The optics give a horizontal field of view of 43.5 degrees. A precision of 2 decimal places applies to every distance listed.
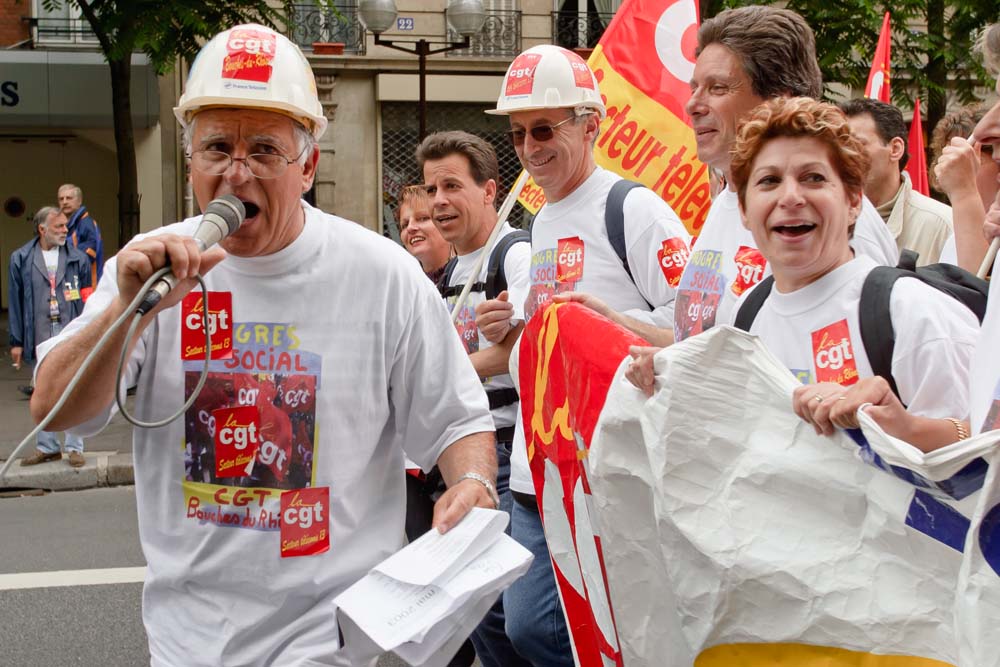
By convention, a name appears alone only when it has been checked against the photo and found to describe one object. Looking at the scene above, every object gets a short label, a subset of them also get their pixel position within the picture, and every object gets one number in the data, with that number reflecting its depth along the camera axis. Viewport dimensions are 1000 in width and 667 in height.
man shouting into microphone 2.65
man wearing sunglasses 3.95
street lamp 12.92
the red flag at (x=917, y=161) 7.15
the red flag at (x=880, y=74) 7.60
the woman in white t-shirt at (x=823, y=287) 2.45
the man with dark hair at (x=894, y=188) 5.41
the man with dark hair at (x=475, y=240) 4.65
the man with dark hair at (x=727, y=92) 3.40
